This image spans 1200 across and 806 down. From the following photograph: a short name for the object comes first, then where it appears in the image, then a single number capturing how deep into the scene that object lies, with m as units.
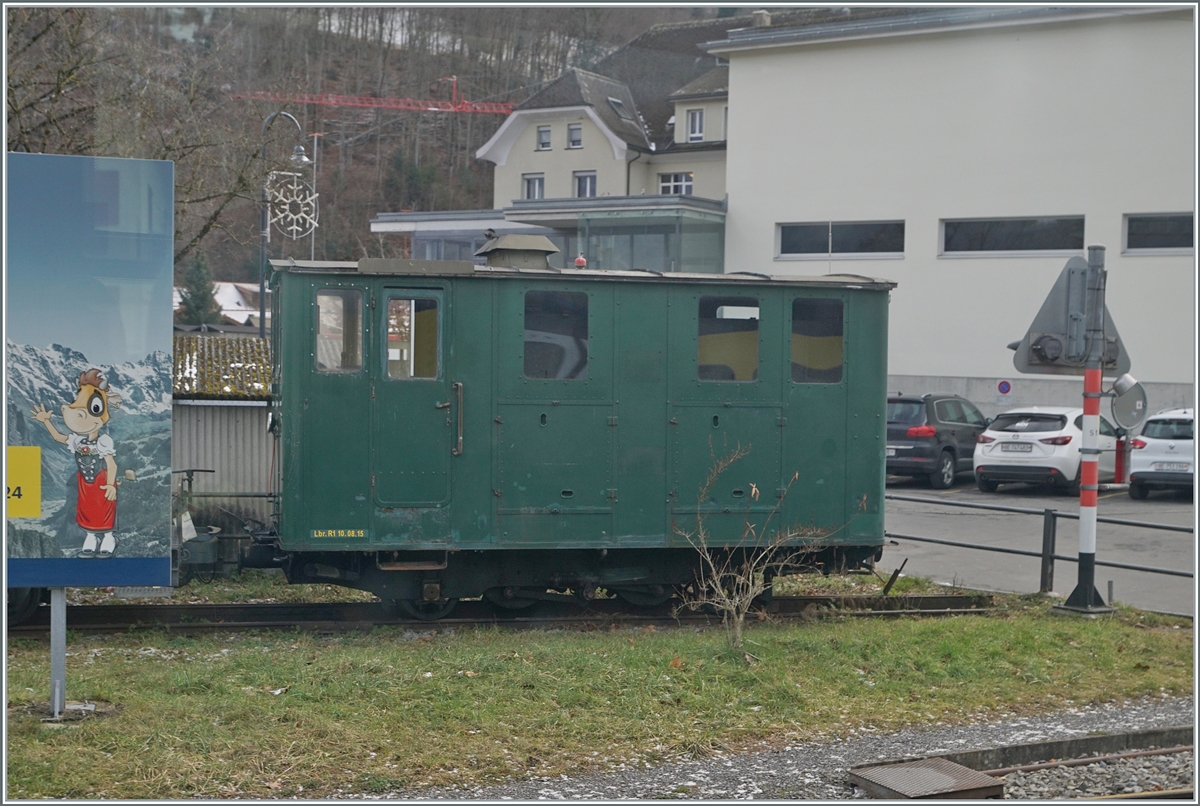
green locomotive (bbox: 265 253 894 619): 9.12
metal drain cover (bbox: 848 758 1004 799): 5.78
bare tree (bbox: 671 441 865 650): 9.73
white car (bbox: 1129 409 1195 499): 19.69
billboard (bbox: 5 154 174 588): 6.47
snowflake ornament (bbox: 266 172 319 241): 16.86
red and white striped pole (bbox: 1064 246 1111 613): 10.27
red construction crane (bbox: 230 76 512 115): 63.68
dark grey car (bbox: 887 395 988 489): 21.27
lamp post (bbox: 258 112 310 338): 15.51
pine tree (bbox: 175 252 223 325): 47.59
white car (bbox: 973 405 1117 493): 20.48
